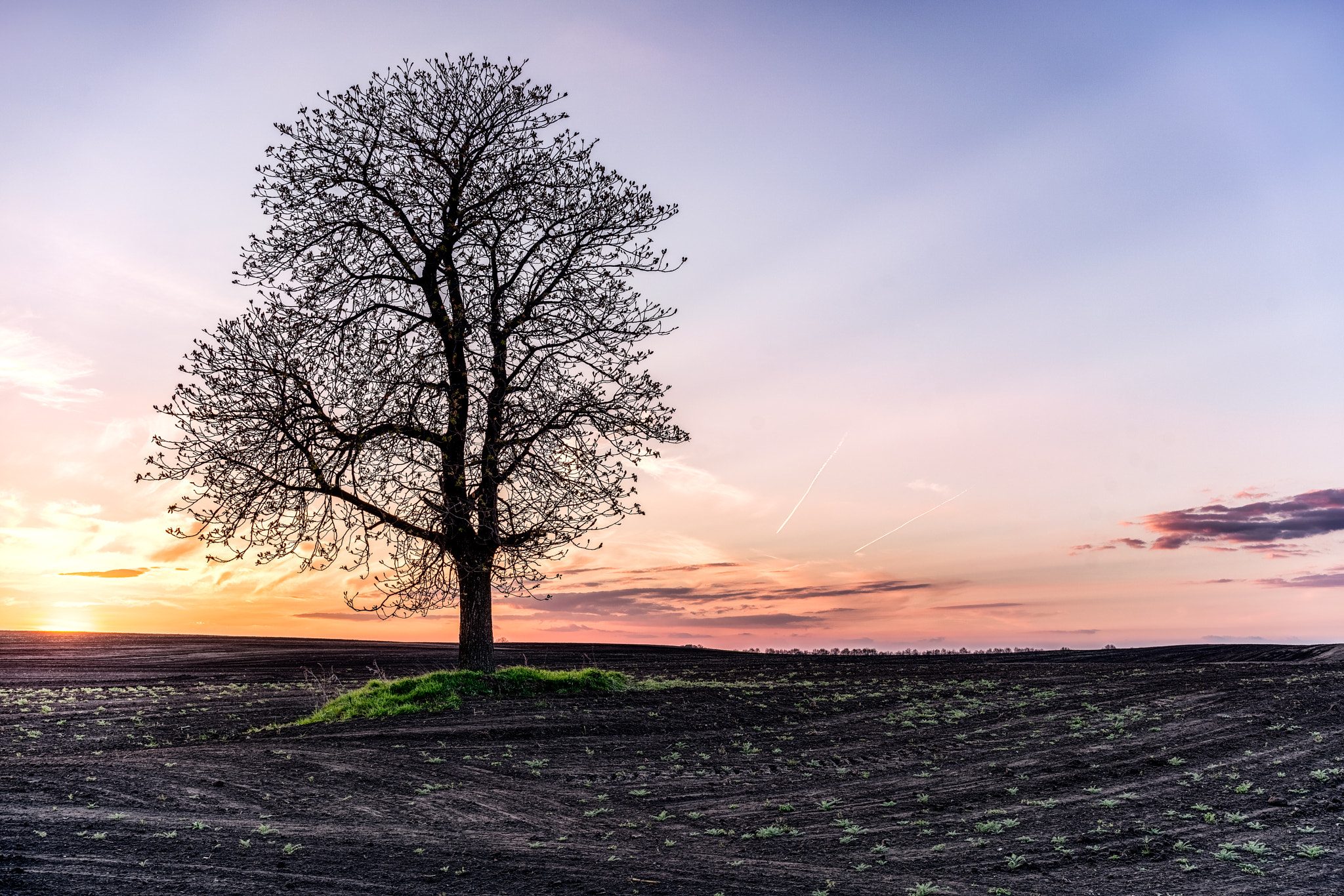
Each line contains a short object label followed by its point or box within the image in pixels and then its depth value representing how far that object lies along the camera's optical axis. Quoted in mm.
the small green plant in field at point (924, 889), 6625
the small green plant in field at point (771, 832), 8227
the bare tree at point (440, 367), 15430
